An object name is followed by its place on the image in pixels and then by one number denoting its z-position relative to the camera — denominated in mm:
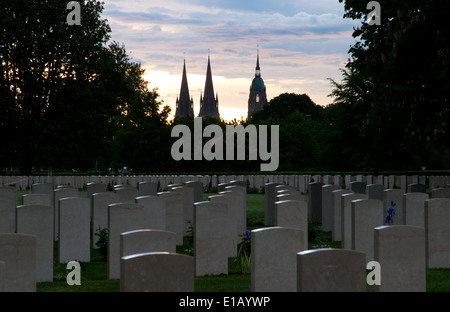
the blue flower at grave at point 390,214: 11086
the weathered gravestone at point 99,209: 13172
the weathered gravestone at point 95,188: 17141
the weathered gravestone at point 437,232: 10516
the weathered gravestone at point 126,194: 15157
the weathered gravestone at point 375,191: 16906
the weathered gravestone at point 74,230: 11359
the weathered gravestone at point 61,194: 14668
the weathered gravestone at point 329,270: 5812
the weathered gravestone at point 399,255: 6906
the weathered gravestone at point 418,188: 17734
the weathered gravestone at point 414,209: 13312
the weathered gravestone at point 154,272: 5520
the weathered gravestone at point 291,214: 10727
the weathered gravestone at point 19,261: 6922
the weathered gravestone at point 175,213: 13766
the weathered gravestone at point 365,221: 10586
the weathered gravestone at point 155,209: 11984
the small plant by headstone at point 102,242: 11993
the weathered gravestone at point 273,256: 7270
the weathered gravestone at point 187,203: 15711
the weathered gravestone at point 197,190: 17573
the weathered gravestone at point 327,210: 16500
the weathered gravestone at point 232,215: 11875
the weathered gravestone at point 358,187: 18453
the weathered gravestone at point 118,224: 9506
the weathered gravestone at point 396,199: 15336
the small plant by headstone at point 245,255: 10508
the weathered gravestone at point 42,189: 16297
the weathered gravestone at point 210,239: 9836
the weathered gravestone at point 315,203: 18406
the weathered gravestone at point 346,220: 11680
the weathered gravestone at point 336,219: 14393
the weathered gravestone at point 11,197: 14172
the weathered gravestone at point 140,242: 7285
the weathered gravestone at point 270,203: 17578
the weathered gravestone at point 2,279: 5703
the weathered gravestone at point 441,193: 15109
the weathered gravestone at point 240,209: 14773
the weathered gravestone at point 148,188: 17047
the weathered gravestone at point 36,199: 13117
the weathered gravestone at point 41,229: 9344
